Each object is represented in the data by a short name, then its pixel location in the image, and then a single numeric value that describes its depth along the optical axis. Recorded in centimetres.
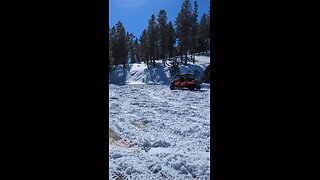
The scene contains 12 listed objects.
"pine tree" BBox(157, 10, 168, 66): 3933
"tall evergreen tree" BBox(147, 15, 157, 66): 3999
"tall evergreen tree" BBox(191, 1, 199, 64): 3814
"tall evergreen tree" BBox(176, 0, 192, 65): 3728
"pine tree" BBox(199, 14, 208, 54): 4473
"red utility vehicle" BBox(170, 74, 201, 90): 1689
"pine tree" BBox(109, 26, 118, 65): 4354
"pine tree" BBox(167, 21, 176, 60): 3972
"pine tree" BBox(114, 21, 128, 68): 4237
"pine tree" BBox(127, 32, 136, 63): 5151
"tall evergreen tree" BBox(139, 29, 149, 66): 4141
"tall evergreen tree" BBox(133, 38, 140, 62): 5454
